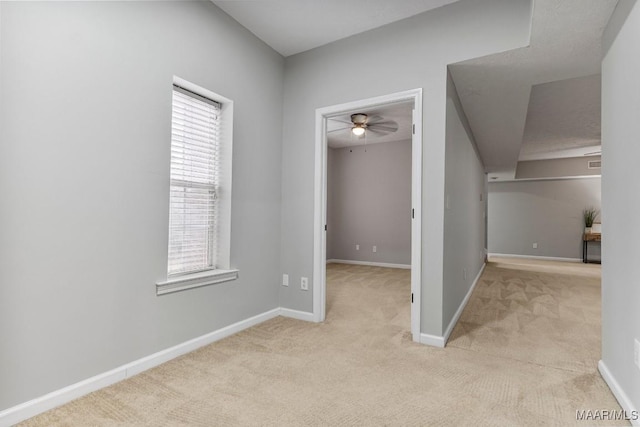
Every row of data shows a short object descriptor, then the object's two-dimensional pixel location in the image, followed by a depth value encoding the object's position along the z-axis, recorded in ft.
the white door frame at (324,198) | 8.65
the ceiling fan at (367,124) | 16.47
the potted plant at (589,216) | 26.35
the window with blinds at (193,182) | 7.92
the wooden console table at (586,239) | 25.59
